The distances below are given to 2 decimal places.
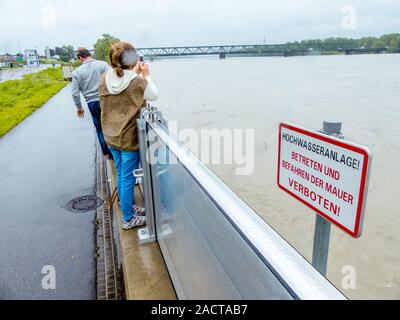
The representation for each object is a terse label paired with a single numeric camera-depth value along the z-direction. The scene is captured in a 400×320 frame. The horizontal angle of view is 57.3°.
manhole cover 5.12
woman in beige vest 3.11
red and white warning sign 1.32
